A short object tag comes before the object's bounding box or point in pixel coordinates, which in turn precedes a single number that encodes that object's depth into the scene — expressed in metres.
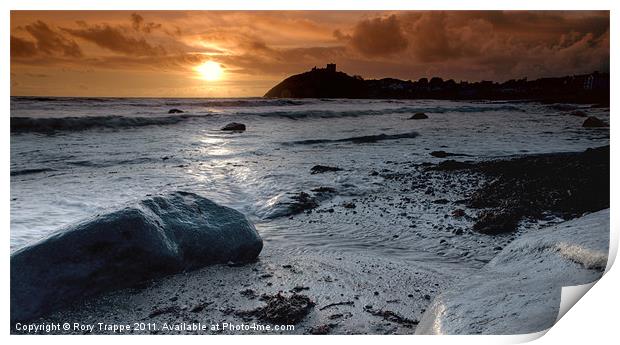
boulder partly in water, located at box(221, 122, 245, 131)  9.36
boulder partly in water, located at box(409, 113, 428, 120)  9.36
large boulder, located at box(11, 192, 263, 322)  2.62
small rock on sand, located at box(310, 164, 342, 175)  5.68
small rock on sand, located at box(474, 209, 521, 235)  3.69
